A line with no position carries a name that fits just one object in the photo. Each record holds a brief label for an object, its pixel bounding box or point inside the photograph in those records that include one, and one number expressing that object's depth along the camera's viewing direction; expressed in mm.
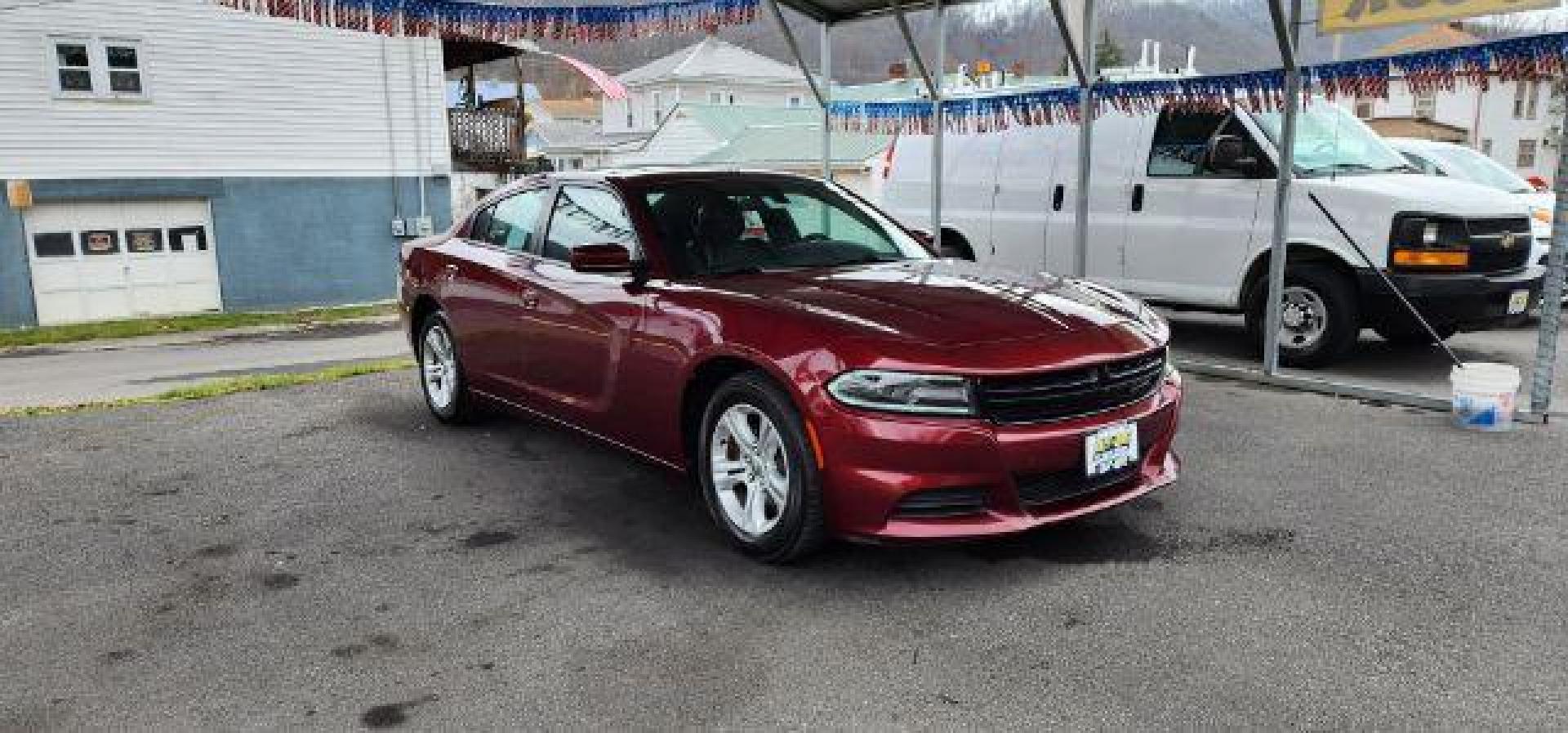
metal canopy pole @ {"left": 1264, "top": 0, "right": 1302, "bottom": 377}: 6512
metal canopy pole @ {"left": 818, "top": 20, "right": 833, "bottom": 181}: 9722
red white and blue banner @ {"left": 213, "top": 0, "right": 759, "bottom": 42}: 7797
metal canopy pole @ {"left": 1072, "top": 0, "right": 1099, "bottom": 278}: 7855
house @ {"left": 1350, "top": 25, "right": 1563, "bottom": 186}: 38719
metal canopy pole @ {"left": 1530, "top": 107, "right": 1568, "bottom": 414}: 5594
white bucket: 5707
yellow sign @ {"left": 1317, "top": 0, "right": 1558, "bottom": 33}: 5445
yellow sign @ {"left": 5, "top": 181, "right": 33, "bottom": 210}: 16297
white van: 7113
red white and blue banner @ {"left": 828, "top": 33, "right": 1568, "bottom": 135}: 5781
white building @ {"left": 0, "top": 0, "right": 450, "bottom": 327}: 16672
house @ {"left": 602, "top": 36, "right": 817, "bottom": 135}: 47781
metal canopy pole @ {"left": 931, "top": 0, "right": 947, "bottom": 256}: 8945
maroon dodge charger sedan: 3643
